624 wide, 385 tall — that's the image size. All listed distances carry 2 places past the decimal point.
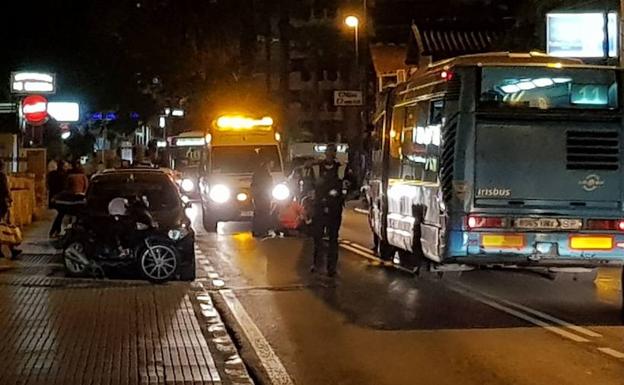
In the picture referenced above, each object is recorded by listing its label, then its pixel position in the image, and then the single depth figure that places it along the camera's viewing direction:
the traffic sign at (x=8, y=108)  28.09
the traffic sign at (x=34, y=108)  27.16
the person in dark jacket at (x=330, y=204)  18.30
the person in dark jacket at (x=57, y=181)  27.66
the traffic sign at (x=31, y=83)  25.69
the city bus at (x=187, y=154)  45.31
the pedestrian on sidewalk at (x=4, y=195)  20.59
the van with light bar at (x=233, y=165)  29.31
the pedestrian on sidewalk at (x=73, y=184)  26.05
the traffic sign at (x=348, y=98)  42.91
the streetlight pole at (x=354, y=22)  52.00
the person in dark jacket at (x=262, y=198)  27.06
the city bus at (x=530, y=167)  14.30
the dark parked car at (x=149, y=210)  17.67
